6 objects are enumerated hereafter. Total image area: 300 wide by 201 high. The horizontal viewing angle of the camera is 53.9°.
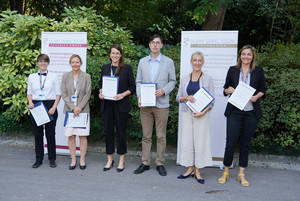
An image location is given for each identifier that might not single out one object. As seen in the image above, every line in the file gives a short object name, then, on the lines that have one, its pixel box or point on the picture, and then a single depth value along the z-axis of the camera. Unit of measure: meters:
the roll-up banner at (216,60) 5.28
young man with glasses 4.98
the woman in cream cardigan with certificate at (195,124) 4.71
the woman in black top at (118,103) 5.09
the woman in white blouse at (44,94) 5.20
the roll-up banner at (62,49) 5.81
